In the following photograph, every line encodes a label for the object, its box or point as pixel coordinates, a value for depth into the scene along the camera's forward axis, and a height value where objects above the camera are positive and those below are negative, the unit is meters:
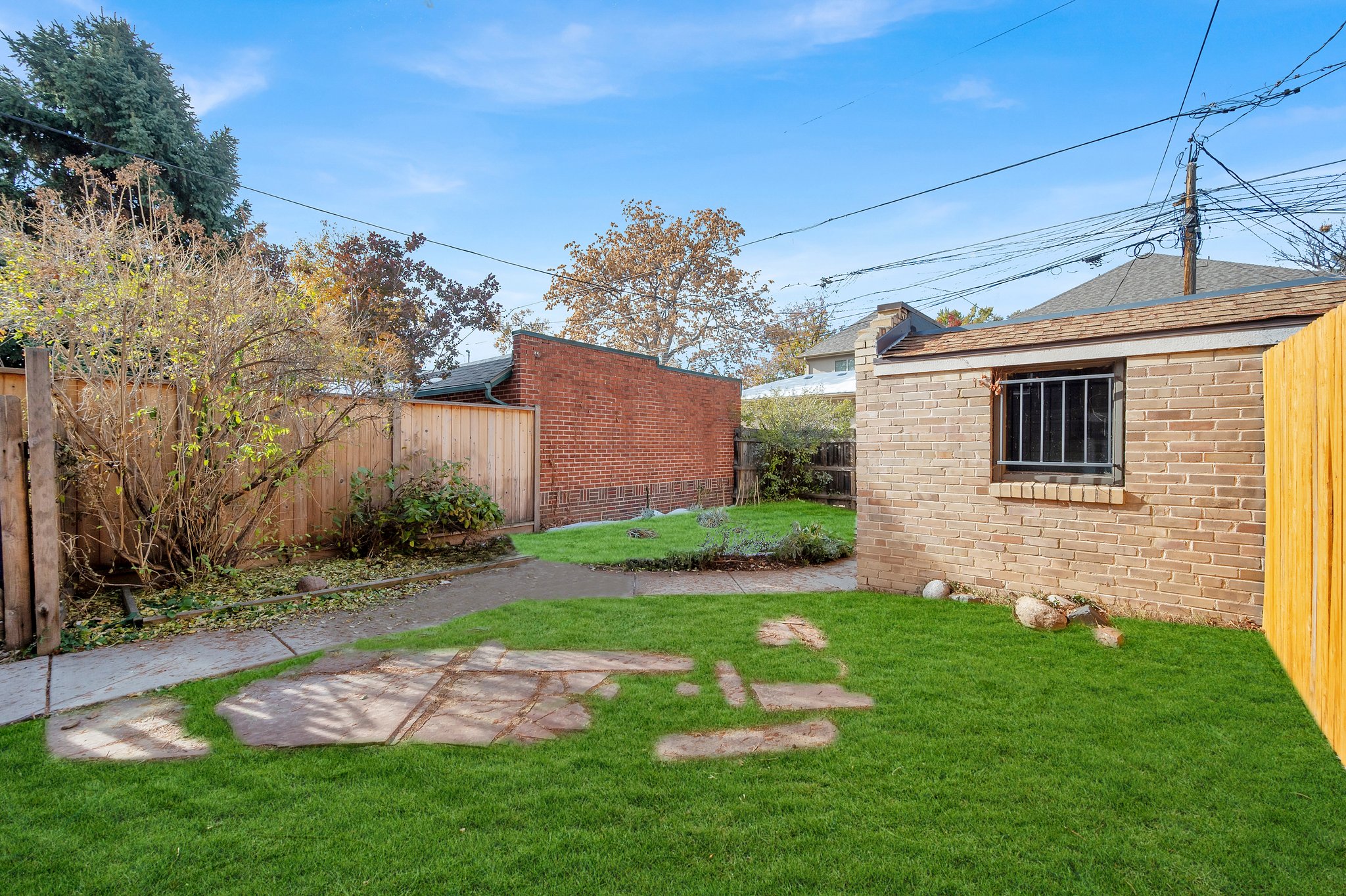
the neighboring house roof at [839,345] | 29.03 +4.82
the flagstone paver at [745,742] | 2.66 -1.38
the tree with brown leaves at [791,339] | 27.02 +5.05
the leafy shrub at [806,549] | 7.02 -1.28
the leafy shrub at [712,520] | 9.52 -1.25
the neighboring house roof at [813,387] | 16.30 +1.57
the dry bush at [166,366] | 4.66 +0.68
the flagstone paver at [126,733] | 2.60 -1.34
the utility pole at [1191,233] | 10.42 +3.65
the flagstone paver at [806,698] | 3.14 -1.39
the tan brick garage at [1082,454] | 4.18 -0.11
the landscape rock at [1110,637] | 3.98 -1.33
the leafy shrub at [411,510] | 6.87 -0.79
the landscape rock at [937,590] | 5.20 -1.31
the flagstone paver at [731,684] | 3.20 -1.39
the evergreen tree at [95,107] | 12.24 +7.20
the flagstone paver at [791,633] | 4.17 -1.41
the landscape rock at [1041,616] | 4.32 -1.29
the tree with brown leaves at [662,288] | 23.66 +6.30
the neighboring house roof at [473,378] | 10.00 +1.17
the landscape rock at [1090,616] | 4.41 -1.31
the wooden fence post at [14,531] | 3.73 -0.53
